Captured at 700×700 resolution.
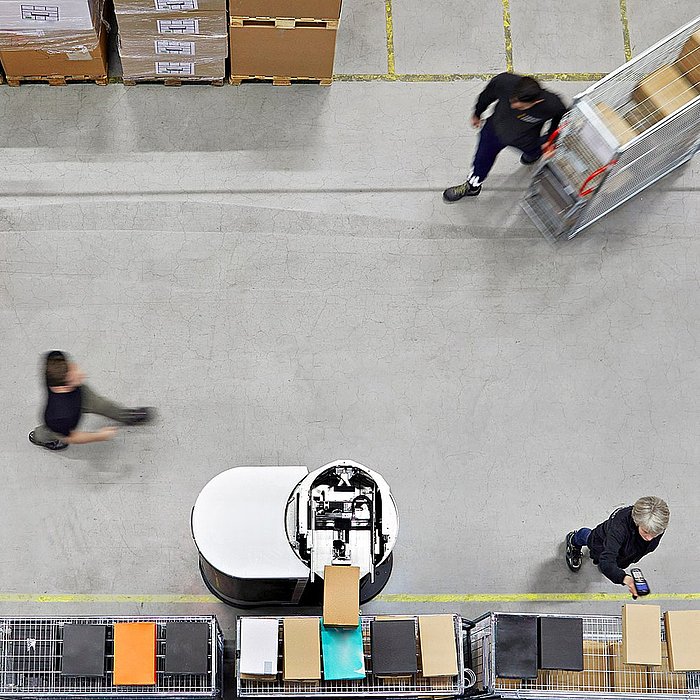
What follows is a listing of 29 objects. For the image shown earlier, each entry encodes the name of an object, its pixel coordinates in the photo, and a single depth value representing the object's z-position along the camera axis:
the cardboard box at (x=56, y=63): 8.48
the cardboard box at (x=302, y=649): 5.97
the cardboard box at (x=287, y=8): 8.06
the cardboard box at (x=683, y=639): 6.12
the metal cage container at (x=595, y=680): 5.98
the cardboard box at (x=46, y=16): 7.99
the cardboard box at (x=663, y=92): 7.70
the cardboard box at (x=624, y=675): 6.21
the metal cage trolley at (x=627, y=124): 7.54
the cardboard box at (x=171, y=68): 8.62
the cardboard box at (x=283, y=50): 8.38
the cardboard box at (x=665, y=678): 6.22
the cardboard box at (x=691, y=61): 7.74
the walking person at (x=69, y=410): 6.95
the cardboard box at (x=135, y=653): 5.86
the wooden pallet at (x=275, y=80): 8.92
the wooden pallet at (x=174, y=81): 8.86
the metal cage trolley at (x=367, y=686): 5.98
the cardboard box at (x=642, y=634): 6.07
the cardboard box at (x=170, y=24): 8.15
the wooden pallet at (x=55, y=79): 8.77
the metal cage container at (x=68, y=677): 5.89
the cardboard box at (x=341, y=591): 5.80
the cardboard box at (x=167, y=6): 8.01
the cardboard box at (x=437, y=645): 6.07
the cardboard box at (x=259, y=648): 5.99
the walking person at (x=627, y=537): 6.22
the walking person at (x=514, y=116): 7.71
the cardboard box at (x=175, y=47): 8.41
